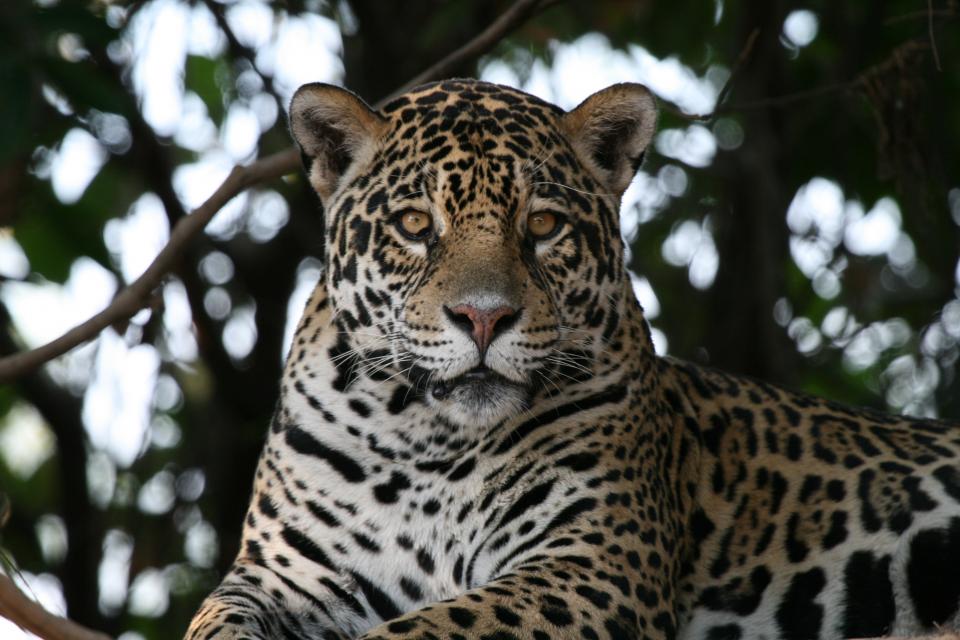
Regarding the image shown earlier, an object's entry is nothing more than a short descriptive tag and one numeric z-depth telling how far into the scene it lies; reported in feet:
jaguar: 39.34
